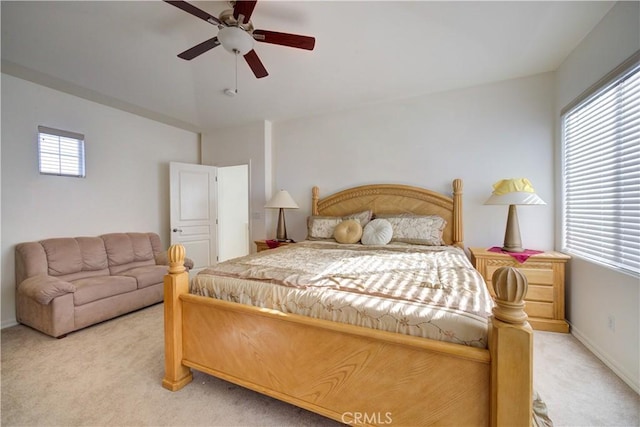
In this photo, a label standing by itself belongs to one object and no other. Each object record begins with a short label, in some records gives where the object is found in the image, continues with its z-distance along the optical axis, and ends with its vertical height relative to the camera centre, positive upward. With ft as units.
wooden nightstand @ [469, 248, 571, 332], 8.07 -2.51
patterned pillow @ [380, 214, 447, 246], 9.56 -0.72
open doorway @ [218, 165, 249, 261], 19.07 -0.14
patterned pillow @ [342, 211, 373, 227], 10.84 -0.29
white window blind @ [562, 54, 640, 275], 5.91 +1.02
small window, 9.98 +2.36
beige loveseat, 8.00 -2.51
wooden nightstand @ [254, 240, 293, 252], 12.51 -1.69
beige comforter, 3.72 -1.43
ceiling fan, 5.82 +4.28
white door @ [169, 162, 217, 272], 13.97 +0.01
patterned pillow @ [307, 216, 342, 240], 11.12 -0.74
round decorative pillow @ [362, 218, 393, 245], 9.59 -0.86
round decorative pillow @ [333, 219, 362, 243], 10.07 -0.87
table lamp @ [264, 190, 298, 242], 12.20 +0.24
